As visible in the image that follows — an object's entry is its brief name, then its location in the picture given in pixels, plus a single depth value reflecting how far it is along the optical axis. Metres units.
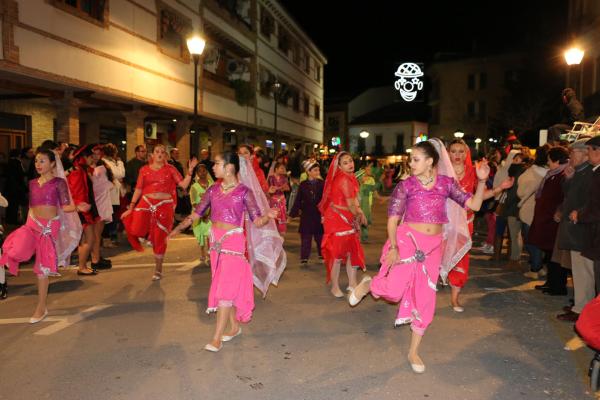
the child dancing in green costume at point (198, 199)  9.27
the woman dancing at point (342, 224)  6.88
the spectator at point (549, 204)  7.41
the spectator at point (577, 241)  5.80
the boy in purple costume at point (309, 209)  9.20
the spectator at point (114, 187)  10.55
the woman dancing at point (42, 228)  5.75
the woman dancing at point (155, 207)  7.84
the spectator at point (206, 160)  13.03
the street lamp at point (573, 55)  13.70
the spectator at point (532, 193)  8.27
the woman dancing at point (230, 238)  4.85
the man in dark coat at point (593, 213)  5.38
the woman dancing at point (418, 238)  4.47
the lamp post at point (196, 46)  13.74
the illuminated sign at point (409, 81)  24.22
